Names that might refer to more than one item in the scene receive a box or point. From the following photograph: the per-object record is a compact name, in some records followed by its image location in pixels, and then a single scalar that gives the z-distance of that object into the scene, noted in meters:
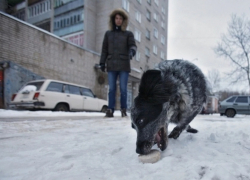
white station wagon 7.31
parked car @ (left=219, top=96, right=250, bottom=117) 11.95
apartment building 21.12
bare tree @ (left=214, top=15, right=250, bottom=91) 19.08
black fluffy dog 1.33
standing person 4.59
